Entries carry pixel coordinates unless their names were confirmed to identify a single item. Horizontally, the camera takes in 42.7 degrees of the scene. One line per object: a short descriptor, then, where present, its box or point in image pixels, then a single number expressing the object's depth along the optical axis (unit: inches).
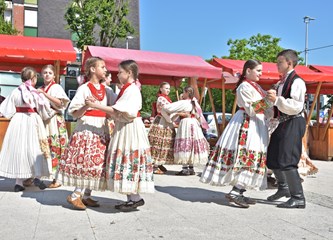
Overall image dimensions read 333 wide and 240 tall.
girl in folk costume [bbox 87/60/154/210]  167.0
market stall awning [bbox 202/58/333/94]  385.4
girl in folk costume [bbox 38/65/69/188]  228.2
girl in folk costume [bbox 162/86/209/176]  297.9
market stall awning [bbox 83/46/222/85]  346.8
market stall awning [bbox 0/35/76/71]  319.0
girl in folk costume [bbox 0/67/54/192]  222.4
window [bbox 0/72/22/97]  869.2
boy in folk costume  184.5
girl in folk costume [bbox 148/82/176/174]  306.3
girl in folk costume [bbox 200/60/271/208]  188.2
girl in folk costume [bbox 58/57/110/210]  172.1
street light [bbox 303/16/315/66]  1372.4
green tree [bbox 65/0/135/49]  876.0
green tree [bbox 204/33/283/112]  1193.4
